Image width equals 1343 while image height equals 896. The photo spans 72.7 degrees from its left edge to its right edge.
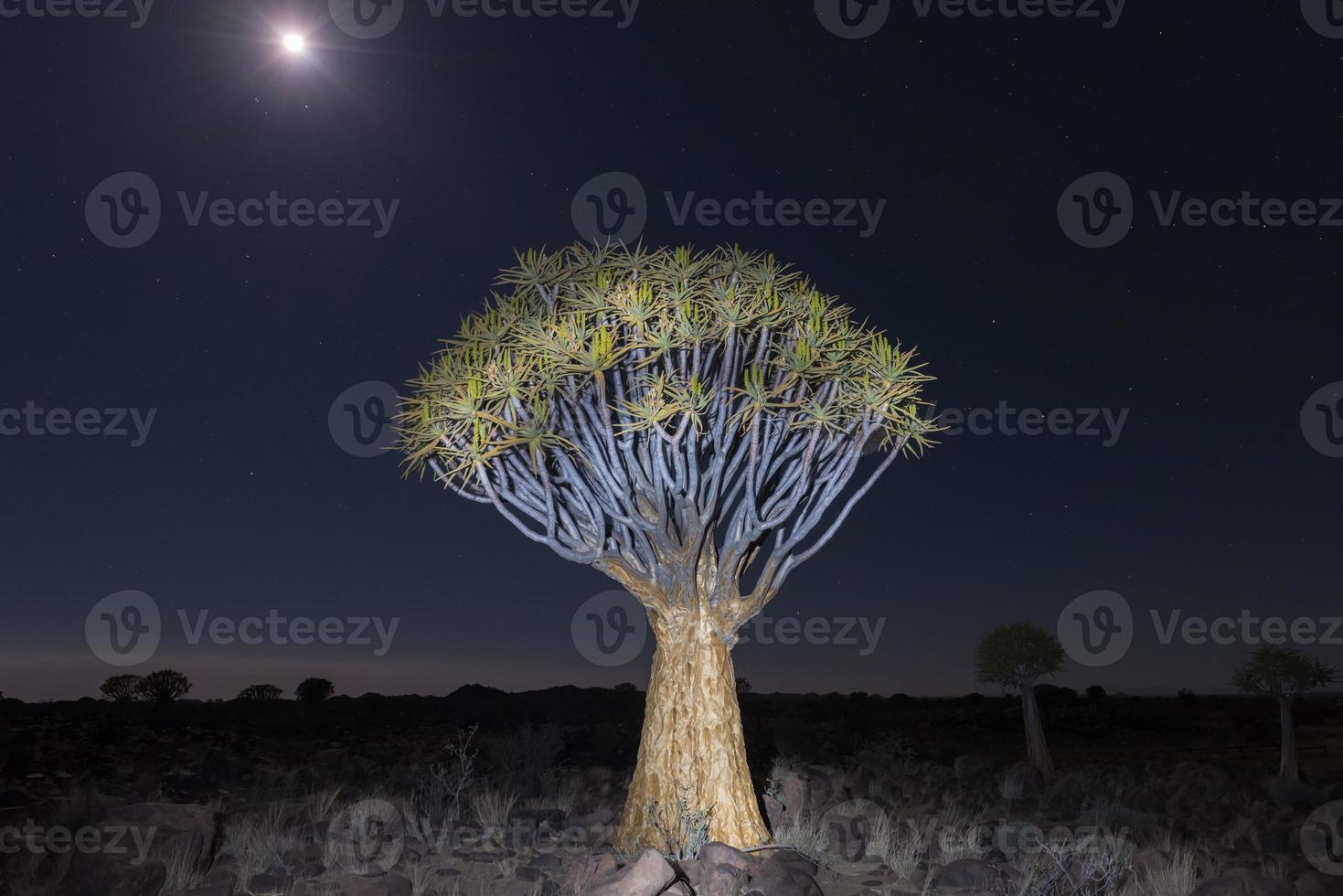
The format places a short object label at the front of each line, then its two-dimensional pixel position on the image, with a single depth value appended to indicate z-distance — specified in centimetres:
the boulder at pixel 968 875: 770
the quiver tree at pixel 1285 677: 1417
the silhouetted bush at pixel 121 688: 3334
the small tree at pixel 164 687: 3297
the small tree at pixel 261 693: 3794
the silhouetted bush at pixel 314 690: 3944
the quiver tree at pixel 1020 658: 1577
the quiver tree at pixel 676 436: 842
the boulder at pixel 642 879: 646
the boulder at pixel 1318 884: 721
